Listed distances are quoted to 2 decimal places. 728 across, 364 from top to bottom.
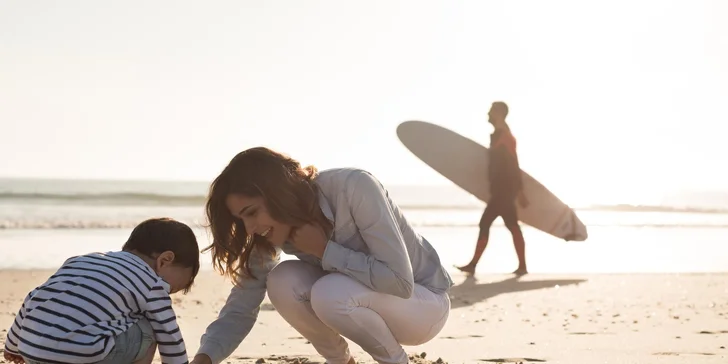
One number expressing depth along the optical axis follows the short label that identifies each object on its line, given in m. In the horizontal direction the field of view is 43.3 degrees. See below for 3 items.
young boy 2.49
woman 2.72
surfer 7.12
